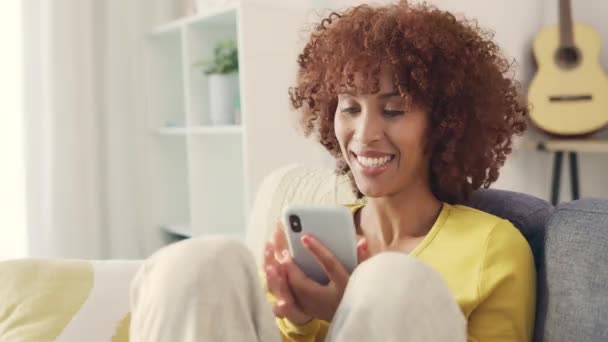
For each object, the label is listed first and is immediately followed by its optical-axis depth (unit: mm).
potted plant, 2230
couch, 847
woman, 793
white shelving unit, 2080
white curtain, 2385
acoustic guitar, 2275
